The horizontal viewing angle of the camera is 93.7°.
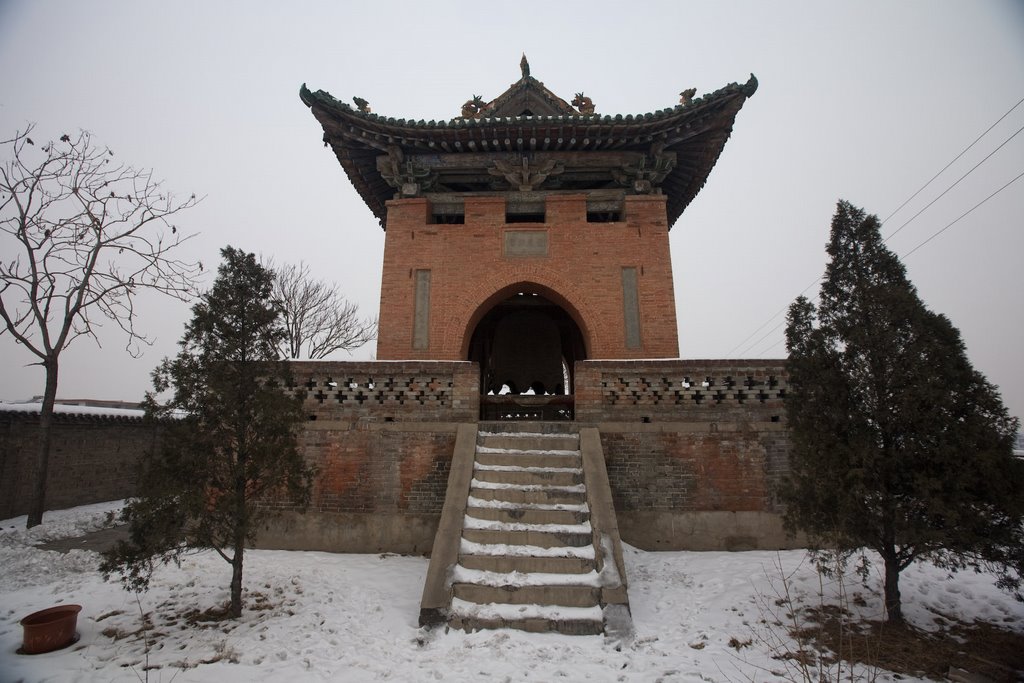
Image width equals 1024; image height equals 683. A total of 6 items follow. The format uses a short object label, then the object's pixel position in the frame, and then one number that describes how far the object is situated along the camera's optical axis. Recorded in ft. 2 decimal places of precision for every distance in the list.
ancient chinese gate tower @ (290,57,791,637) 17.04
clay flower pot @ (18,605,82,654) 13.56
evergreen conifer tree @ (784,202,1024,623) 13.15
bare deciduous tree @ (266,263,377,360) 73.87
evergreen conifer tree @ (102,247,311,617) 14.67
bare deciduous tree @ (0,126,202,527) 32.14
